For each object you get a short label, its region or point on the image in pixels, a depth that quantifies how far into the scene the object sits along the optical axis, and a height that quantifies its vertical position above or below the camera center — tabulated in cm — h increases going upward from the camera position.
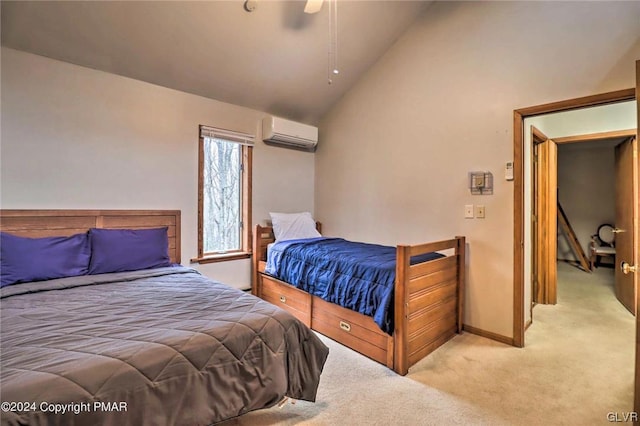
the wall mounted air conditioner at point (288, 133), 369 +104
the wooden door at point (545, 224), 347 -13
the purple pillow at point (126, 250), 236 -30
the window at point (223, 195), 336 +23
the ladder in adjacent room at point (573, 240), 550 -51
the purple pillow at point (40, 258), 200 -31
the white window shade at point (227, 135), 331 +92
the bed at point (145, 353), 101 -56
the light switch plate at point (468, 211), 279 +2
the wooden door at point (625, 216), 312 -3
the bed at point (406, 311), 209 -82
